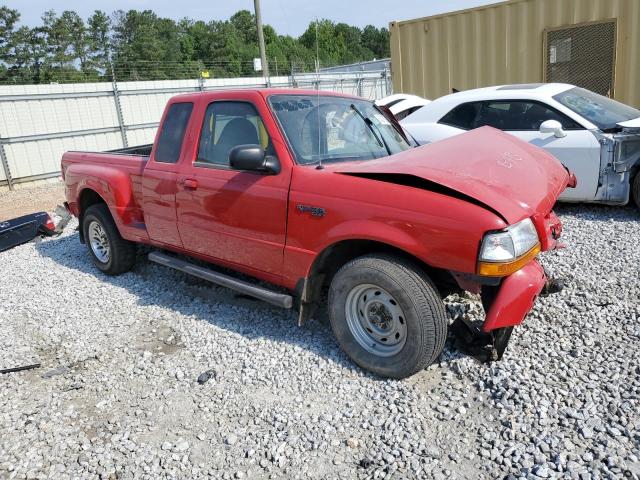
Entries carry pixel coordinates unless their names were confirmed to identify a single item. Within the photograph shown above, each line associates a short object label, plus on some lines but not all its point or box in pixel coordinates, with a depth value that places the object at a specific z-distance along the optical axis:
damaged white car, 6.16
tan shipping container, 9.45
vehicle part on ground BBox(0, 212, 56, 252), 7.35
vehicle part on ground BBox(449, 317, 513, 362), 3.39
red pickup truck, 3.05
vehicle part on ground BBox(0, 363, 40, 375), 3.97
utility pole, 19.56
